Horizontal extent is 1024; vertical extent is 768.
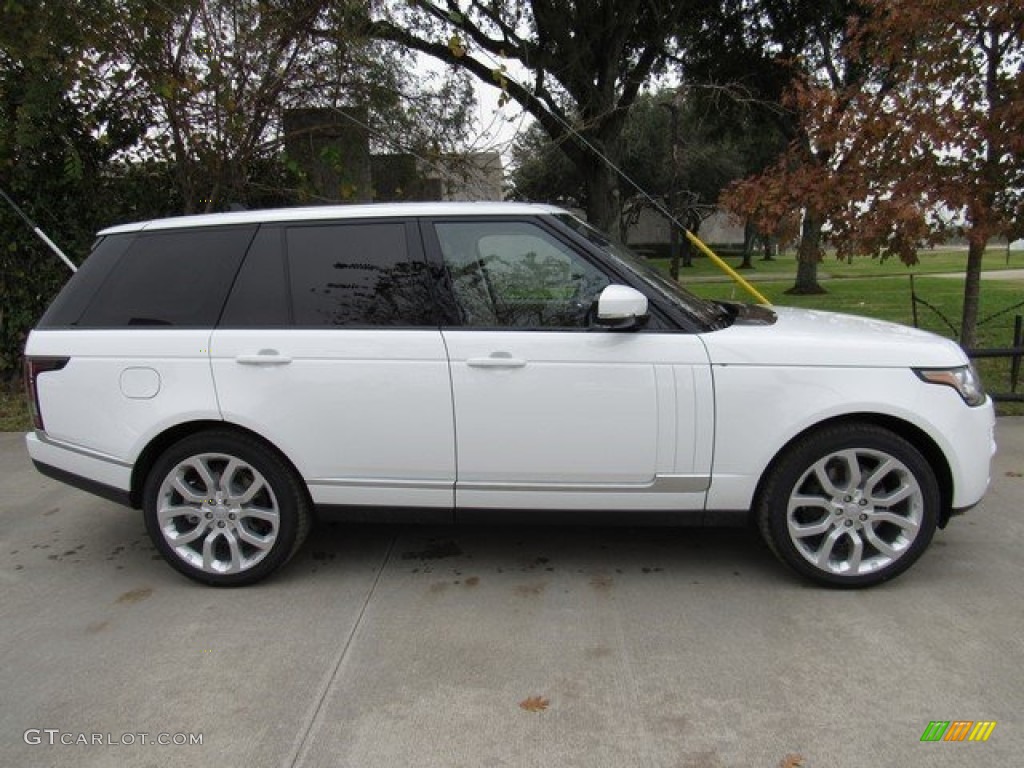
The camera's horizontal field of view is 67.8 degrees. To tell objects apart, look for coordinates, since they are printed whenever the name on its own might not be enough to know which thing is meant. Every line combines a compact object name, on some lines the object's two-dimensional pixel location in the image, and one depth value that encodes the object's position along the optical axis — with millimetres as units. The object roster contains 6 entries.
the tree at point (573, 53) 10688
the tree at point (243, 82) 6328
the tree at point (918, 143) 5902
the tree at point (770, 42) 12760
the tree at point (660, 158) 11797
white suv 3344
